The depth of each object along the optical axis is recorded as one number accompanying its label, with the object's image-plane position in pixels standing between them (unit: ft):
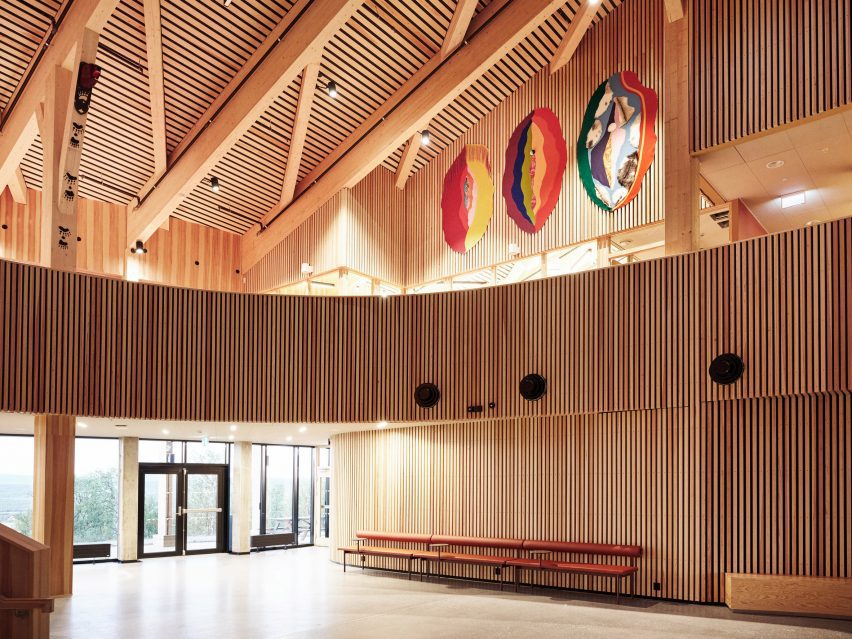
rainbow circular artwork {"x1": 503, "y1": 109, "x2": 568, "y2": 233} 45.68
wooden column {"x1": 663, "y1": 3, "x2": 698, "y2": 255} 32.71
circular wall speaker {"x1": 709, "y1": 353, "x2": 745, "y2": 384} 28.86
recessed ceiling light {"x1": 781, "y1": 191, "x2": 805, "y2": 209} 37.37
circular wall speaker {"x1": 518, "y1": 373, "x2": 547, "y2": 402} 34.35
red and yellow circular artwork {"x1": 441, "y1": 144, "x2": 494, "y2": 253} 49.42
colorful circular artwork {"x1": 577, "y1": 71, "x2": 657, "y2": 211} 41.22
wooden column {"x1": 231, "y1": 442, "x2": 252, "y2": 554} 55.52
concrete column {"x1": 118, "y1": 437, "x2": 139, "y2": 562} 50.19
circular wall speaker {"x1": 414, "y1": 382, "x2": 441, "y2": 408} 37.09
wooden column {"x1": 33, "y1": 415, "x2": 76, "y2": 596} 34.42
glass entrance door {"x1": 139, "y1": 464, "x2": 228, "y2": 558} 52.95
